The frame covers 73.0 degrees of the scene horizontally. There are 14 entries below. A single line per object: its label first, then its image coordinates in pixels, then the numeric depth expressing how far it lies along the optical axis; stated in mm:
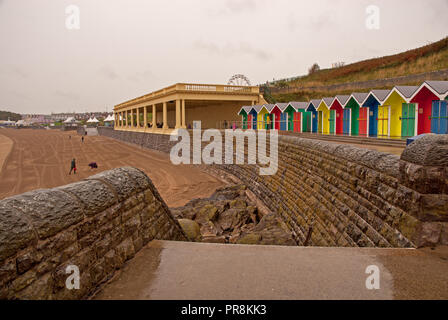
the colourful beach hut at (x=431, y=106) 13898
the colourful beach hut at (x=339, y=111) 20878
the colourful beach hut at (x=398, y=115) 15562
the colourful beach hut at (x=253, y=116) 30594
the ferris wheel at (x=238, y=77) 44681
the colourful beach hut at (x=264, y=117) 28900
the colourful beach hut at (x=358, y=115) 19250
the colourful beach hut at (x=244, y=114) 31516
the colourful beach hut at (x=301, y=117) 25673
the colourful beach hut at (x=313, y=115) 24503
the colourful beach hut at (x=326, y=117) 22547
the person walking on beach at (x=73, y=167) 21612
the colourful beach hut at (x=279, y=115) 27302
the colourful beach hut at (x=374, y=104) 17517
